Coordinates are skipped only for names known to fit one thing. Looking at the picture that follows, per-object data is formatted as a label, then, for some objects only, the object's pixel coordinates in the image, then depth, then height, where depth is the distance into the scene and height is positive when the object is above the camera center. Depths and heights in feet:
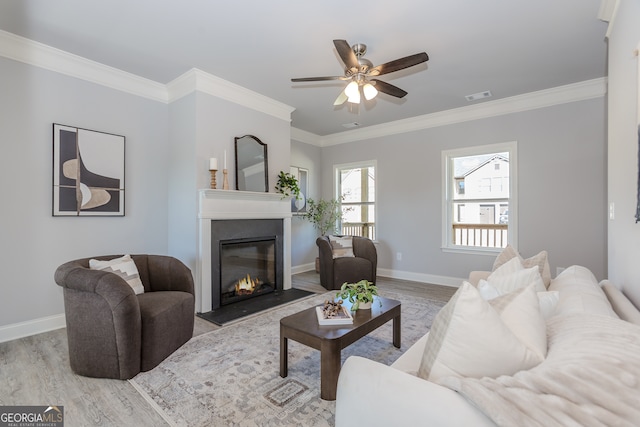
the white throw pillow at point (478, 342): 3.08 -1.33
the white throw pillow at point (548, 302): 4.65 -1.33
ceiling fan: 7.98 +3.91
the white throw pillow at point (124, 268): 8.53 -1.56
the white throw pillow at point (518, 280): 5.51 -1.22
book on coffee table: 7.12 -2.44
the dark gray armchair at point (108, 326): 6.91 -2.62
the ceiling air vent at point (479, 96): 13.50 +5.13
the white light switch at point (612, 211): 7.77 +0.04
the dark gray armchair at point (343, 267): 15.10 -2.67
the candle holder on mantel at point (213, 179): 11.82 +1.25
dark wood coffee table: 6.35 -2.62
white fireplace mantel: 11.64 +0.00
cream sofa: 2.40 -1.52
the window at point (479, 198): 14.52 +0.73
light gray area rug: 5.92 -3.80
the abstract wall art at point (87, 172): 10.19 +1.36
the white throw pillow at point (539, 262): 7.61 -1.29
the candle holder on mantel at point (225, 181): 12.16 +1.22
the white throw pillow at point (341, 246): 15.88 -1.75
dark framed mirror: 13.09 +2.05
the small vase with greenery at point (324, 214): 19.56 -0.11
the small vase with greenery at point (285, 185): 14.57 +1.28
